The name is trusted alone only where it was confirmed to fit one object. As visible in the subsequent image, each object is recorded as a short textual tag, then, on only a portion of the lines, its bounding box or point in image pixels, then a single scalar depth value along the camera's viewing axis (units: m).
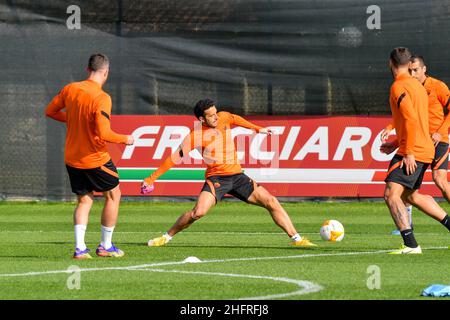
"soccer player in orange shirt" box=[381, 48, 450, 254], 12.28
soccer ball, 14.82
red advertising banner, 22.02
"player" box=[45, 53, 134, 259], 12.53
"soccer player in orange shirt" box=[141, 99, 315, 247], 13.97
